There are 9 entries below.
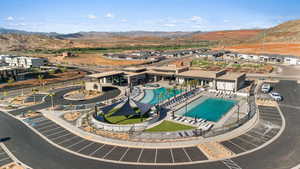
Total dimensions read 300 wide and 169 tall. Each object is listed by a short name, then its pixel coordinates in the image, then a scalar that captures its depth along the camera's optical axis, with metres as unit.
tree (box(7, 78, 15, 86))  87.26
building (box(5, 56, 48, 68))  123.67
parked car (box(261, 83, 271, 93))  69.12
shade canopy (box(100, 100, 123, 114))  47.38
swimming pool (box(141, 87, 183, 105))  64.73
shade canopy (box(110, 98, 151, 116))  45.98
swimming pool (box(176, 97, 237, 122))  51.50
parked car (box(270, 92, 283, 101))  60.44
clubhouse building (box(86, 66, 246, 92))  71.69
